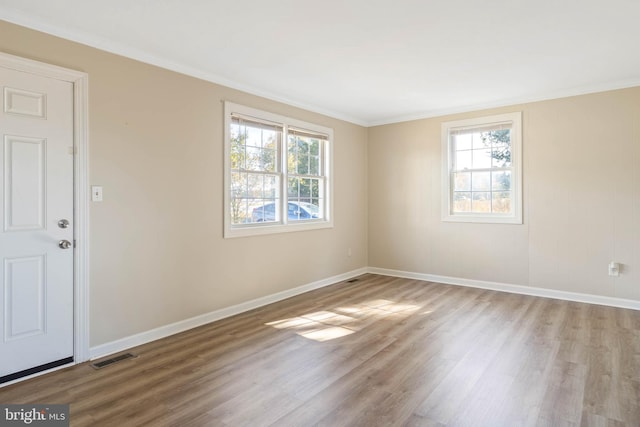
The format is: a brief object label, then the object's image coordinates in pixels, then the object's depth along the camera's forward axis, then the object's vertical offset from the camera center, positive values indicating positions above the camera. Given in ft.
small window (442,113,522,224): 16.31 +1.98
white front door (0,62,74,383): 8.40 -0.28
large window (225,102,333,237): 13.69 +1.62
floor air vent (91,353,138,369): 9.27 -3.86
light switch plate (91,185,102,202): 9.75 +0.49
